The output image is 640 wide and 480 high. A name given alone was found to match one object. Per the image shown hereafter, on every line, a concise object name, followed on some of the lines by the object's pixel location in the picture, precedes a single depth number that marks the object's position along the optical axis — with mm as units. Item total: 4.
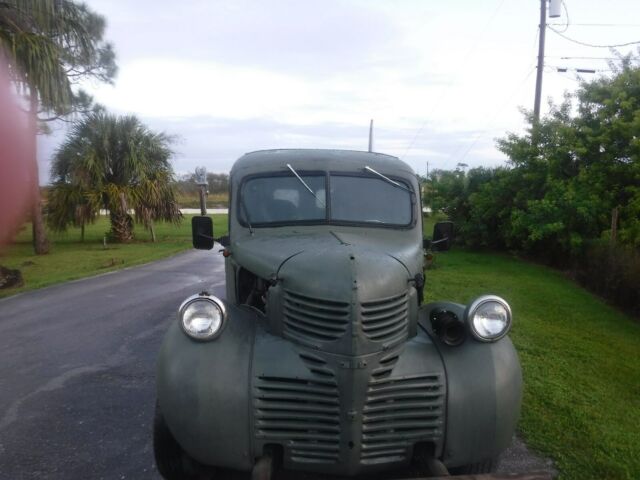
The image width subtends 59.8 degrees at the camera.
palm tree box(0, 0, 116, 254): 12828
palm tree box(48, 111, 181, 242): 20984
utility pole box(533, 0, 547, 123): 17672
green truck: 2881
